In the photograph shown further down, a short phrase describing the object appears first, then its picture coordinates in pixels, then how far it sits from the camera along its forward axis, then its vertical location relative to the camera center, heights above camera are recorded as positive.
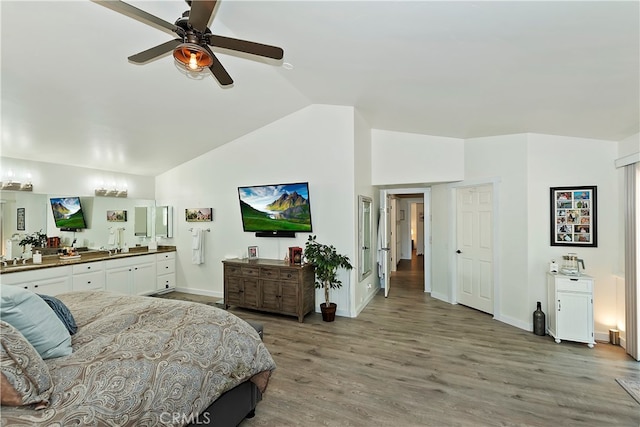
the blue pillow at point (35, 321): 1.40 -0.55
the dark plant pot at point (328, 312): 4.07 -1.42
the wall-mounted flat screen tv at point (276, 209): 4.50 +0.10
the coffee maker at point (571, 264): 3.44 -0.65
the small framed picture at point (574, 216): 3.55 -0.04
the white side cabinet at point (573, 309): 3.27 -1.13
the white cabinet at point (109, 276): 3.78 -0.95
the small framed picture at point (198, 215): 5.39 +0.01
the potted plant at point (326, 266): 4.09 -0.76
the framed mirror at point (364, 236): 4.50 -0.37
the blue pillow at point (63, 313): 1.75 -0.62
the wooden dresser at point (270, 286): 4.09 -1.09
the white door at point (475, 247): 4.41 -0.55
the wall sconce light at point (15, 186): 3.84 +0.43
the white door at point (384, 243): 5.43 -0.58
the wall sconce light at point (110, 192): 5.04 +0.43
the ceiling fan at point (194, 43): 1.65 +1.20
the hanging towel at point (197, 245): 5.34 -0.57
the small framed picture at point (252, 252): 4.83 -0.64
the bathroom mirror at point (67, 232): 3.91 -0.07
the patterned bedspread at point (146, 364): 1.21 -0.78
